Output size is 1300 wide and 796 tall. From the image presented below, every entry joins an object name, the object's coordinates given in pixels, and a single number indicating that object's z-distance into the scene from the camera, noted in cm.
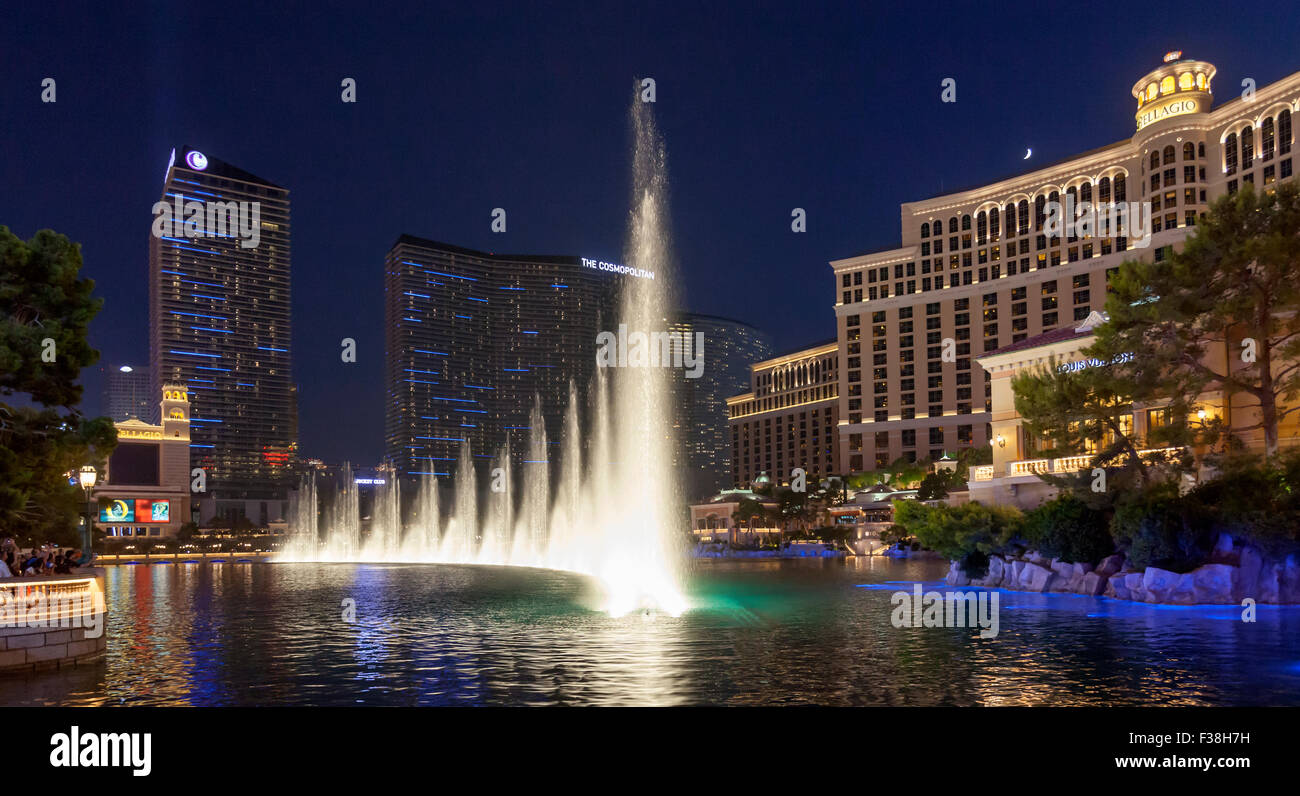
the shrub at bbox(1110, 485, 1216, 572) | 2645
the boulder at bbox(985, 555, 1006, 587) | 3497
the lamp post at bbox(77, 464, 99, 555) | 2694
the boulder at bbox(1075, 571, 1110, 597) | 2959
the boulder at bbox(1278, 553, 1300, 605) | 2452
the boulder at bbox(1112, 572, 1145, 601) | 2720
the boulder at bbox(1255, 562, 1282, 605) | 2477
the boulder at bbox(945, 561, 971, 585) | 3734
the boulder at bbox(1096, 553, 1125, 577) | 2965
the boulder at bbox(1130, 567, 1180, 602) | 2603
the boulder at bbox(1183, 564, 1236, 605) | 2520
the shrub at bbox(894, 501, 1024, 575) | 3506
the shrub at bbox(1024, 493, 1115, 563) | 3052
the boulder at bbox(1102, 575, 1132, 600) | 2800
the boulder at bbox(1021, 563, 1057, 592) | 3191
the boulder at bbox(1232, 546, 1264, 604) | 2522
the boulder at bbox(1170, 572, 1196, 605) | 2556
